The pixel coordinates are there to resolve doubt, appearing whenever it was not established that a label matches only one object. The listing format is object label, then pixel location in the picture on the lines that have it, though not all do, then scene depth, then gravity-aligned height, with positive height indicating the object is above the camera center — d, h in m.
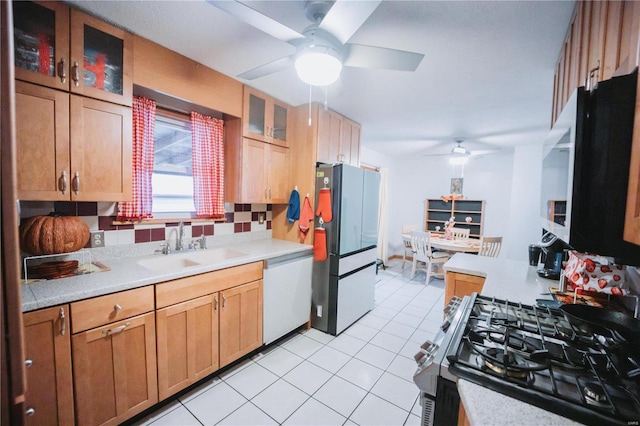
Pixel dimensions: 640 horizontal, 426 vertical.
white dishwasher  2.18 -0.86
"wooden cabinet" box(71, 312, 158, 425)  1.25 -0.92
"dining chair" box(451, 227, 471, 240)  4.82 -0.53
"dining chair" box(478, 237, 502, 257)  3.60 -0.58
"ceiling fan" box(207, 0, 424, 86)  1.08 +0.79
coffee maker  1.83 -0.37
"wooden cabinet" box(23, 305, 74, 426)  1.11 -0.78
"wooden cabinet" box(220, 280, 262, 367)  1.87 -0.94
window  2.10 +0.26
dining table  3.85 -0.61
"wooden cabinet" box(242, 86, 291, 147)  2.29 +0.78
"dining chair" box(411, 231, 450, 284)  4.20 -0.80
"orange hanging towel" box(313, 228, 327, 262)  2.49 -0.43
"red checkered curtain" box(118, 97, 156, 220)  1.83 +0.25
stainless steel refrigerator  2.51 -0.50
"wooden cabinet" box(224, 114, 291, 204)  2.30 +0.29
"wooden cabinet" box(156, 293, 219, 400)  1.55 -0.94
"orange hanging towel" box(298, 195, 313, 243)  2.60 -0.15
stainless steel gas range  0.64 -0.48
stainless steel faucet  2.11 -0.34
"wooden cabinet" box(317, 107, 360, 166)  2.67 +0.71
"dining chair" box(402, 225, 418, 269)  4.65 -0.61
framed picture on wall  5.28 +0.39
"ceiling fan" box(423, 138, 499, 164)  3.95 +0.83
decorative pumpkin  1.35 -0.22
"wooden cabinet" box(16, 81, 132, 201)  1.27 +0.26
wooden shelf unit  5.14 -0.18
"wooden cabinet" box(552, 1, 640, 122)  0.73 +0.61
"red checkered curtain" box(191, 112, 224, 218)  2.23 +0.30
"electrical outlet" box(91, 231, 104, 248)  1.71 -0.30
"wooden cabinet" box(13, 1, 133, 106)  1.25 +0.77
